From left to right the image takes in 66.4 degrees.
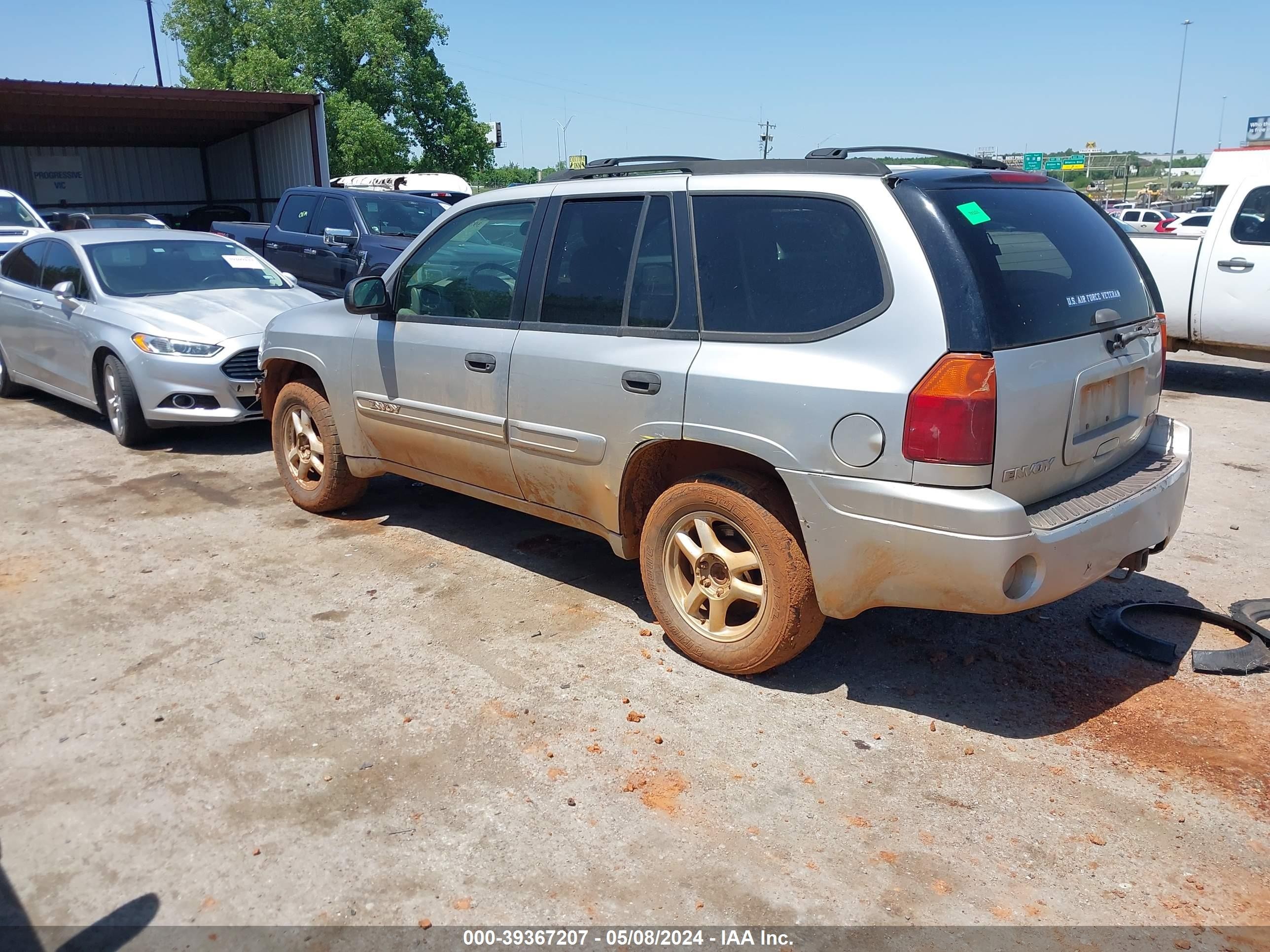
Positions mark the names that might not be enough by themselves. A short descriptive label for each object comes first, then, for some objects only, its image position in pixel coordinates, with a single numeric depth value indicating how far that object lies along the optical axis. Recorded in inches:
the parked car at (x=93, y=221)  673.6
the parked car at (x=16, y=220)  548.1
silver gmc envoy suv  128.3
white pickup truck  359.6
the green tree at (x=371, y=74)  1456.7
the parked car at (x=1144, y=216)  1223.5
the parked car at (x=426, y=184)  808.9
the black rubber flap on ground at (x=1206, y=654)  157.9
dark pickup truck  452.1
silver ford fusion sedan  291.3
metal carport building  781.9
